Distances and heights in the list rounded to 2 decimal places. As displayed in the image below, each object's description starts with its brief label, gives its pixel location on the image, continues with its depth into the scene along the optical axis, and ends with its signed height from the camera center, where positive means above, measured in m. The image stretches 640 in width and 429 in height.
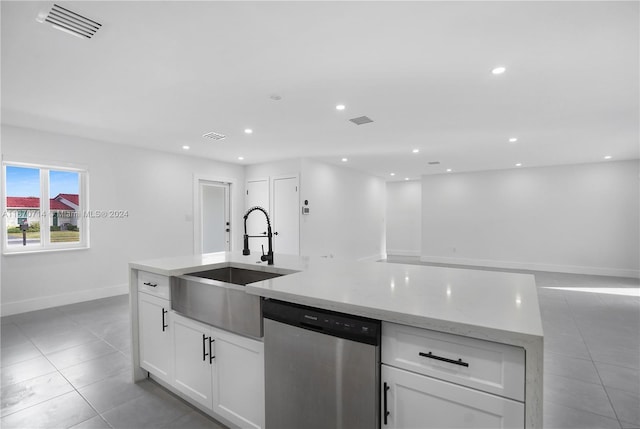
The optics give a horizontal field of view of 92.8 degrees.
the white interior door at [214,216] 6.47 -0.07
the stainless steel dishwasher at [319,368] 1.20 -0.67
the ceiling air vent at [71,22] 1.79 +1.17
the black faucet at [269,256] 2.19 -0.32
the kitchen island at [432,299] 0.94 -0.37
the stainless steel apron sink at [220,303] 1.58 -0.52
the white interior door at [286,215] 6.34 -0.06
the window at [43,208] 4.04 +0.08
